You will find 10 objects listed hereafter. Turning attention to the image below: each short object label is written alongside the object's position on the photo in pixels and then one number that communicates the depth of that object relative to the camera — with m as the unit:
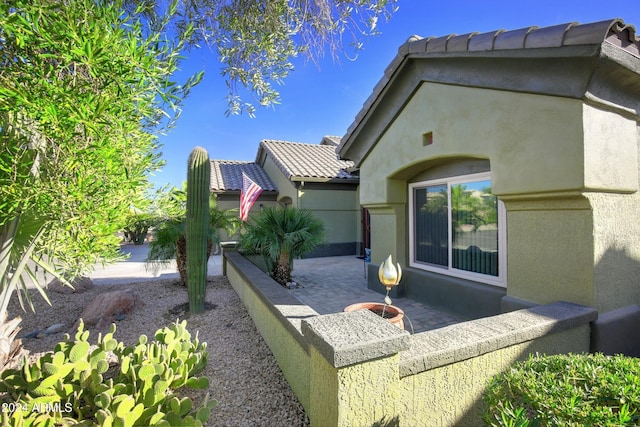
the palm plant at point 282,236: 8.29
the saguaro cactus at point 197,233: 6.55
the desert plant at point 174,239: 8.62
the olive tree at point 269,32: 4.92
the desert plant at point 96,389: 2.43
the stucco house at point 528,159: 3.82
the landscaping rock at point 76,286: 8.73
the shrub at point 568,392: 1.85
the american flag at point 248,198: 10.20
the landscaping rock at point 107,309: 6.22
